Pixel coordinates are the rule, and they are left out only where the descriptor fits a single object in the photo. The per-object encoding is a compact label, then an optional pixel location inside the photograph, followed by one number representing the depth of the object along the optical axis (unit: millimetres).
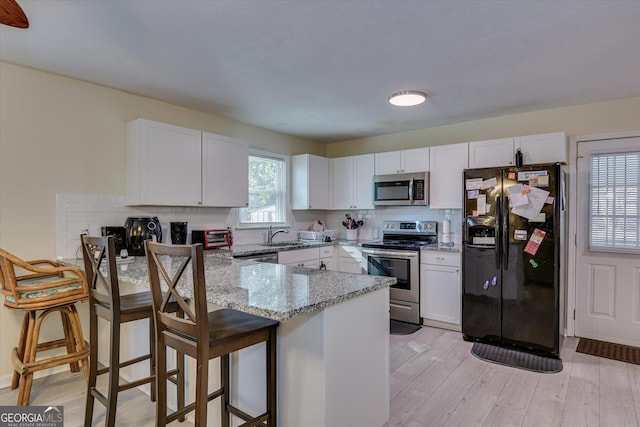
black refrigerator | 3059
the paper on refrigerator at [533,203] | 3074
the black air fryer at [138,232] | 3033
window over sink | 4461
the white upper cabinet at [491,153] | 3702
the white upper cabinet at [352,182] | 4754
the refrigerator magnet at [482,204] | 3363
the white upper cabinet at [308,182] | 4809
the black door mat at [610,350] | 3084
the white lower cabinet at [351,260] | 4414
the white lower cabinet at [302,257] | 3926
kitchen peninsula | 1524
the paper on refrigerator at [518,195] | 3141
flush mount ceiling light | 3154
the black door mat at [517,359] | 2883
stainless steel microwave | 4223
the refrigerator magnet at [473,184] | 3406
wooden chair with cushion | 2268
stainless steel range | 3982
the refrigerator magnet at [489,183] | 3312
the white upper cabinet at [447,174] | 3977
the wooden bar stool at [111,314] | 1753
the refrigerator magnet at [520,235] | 3152
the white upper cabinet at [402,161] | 4262
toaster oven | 3641
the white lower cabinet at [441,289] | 3736
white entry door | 3367
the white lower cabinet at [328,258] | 4466
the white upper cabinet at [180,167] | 3139
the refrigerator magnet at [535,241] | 3078
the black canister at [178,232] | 3443
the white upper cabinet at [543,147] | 3455
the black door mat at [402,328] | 3771
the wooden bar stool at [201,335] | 1352
